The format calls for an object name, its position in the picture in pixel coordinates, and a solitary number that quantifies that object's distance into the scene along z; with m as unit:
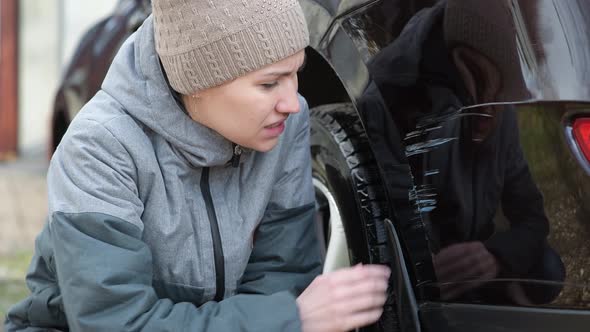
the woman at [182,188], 2.58
